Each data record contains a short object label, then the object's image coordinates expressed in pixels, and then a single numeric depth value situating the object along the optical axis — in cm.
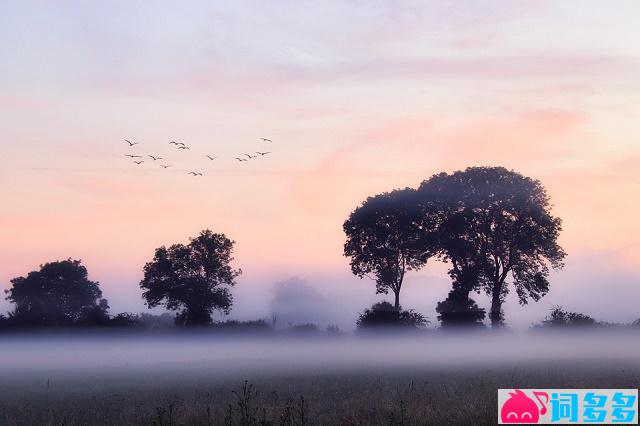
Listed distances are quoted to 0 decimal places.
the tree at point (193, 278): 8781
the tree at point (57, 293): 9656
